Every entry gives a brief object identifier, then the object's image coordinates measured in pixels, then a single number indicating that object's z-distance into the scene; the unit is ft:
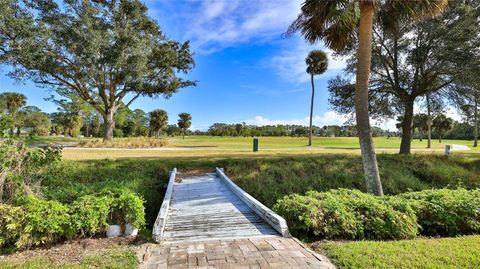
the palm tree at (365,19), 27.84
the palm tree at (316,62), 110.28
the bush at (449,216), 20.21
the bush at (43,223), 15.67
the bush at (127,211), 18.24
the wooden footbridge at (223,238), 13.46
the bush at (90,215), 16.85
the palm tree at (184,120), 210.59
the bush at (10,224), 15.48
